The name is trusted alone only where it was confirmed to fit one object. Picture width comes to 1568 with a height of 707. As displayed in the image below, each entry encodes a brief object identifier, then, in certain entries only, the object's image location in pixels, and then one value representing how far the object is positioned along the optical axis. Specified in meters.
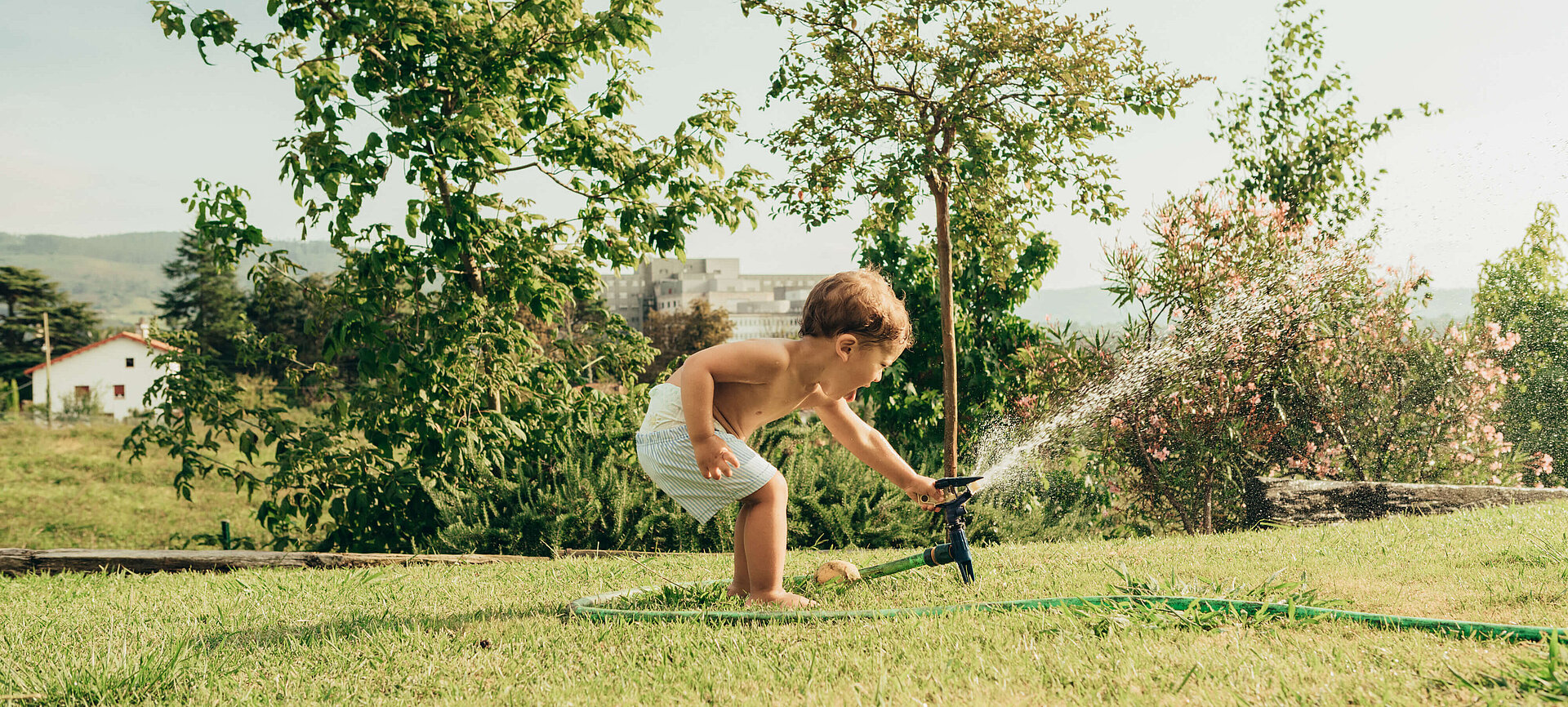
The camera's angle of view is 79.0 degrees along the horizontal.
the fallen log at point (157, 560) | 4.64
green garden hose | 2.03
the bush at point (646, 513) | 5.36
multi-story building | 51.17
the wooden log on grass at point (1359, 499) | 5.41
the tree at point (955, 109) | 5.11
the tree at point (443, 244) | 5.16
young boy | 2.76
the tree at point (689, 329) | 36.31
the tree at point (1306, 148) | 7.57
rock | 3.05
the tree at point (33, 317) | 45.78
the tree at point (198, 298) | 40.03
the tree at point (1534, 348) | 7.40
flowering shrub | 6.15
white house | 45.26
